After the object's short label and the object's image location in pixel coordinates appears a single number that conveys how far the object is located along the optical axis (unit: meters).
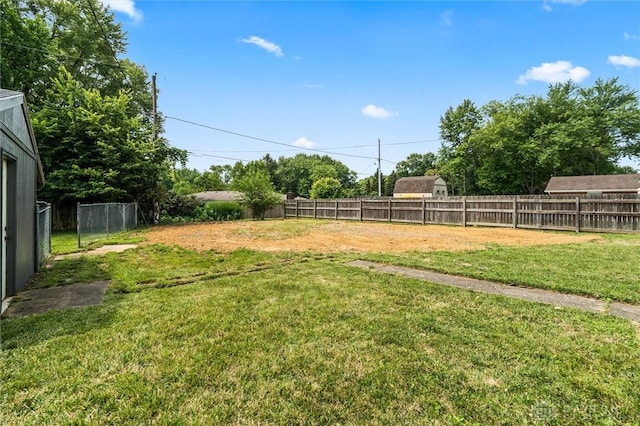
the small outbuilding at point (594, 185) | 24.28
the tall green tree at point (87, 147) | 13.80
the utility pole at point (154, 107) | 16.66
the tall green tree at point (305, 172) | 56.53
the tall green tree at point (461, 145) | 35.47
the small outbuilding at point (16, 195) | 4.02
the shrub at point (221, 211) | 22.72
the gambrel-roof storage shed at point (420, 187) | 39.72
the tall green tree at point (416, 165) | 58.20
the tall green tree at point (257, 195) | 20.77
